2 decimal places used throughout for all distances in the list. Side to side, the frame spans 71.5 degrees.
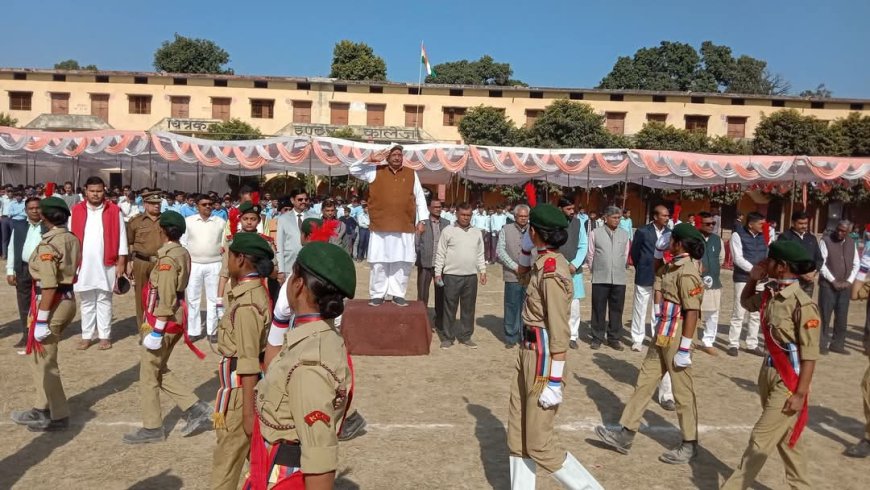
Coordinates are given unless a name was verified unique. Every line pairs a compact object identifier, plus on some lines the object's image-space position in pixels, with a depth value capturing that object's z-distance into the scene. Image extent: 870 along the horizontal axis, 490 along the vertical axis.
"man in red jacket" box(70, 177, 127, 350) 7.42
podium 7.61
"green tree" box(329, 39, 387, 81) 48.41
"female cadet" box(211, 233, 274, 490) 3.29
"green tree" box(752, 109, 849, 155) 33.62
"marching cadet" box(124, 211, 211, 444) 4.69
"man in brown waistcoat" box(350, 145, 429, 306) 7.04
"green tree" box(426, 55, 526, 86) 66.69
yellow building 38.72
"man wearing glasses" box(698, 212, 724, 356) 8.27
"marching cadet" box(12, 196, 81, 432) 4.84
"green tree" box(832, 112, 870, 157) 34.09
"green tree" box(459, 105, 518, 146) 35.84
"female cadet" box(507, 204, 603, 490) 3.53
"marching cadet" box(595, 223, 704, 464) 4.79
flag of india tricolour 22.55
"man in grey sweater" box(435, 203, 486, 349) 8.29
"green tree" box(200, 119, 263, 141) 34.81
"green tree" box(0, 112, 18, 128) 34.72
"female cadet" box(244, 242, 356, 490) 2.02
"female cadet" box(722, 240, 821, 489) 3.78
